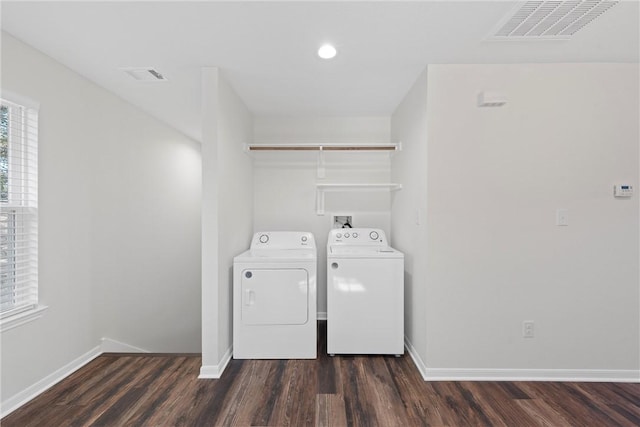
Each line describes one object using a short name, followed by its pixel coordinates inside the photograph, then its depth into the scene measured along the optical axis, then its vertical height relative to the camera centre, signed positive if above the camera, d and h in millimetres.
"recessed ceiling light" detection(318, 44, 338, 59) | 2172 +1071
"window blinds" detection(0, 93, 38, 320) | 2090 +28
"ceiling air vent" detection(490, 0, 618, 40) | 1739 +1084
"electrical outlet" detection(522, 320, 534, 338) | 2428 -823
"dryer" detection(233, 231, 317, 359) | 2762 -797
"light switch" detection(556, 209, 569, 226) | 2428 -8
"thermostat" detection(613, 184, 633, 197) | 2395 +171
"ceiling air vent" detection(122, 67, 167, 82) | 2569 +1096
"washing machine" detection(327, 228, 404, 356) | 2797 -741
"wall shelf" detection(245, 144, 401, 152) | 3275 +667
